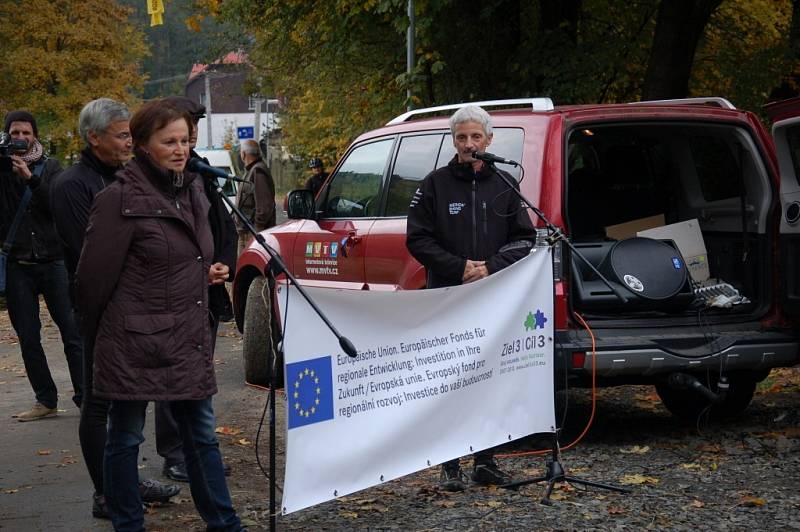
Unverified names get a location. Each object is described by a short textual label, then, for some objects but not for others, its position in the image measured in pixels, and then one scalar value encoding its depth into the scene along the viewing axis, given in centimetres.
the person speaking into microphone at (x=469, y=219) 587
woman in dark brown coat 456
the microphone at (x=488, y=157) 570
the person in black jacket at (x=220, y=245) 514
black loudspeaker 668
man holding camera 755
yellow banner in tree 1494
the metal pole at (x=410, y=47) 1358
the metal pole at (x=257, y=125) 5253
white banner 466
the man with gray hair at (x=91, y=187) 535
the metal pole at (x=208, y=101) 5363
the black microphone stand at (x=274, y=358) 450
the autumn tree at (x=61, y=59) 3612
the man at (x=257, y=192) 1452
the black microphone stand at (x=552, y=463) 568
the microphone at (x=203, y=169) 473
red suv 655
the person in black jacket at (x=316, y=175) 1736
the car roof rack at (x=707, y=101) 725
